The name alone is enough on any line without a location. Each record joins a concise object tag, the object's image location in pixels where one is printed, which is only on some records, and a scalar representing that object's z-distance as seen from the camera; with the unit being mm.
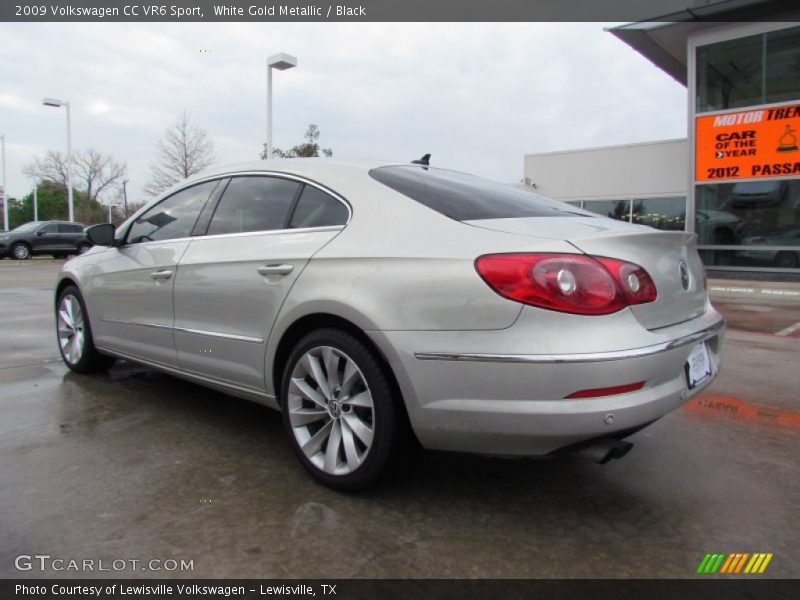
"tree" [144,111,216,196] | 30953
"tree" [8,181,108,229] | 57125
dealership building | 13734
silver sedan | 2148
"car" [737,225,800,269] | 13734
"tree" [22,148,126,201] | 56125
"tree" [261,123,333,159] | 21703
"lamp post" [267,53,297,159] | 14789
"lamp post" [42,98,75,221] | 28414
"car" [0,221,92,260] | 22750
